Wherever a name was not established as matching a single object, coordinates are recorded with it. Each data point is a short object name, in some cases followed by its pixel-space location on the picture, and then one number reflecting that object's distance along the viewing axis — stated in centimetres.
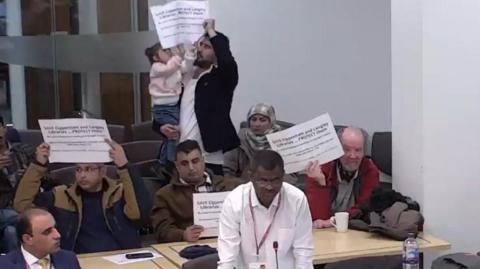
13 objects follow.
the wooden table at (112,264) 746
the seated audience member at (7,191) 869
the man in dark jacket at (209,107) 1027
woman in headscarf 1108
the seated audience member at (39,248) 694
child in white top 1052
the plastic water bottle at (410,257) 670
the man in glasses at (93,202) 853
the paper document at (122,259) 768
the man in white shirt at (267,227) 644
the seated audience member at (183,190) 895
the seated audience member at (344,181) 943
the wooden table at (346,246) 774
